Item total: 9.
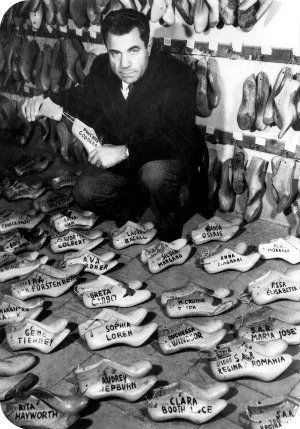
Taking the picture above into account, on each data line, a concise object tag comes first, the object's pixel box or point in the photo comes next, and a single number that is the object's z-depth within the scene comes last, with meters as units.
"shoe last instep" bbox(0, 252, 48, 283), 1.94
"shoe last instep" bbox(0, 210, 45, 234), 2.24
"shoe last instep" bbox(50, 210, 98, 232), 2.22
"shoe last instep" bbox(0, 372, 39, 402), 1.40
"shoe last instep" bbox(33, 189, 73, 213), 2.38
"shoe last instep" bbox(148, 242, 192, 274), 1.91
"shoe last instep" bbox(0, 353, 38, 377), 1.49
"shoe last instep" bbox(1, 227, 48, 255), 2.09
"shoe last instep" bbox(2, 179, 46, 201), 2.50
